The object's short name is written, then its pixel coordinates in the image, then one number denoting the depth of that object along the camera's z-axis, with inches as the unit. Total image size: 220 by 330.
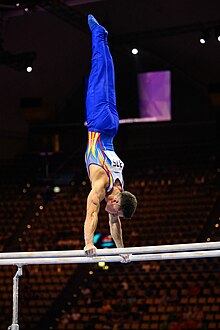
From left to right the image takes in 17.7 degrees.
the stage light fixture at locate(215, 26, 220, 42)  640.4
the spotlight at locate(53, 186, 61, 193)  805.2
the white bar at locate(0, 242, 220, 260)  258.5
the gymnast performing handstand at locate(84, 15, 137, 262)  287.7
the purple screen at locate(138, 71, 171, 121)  832.3
